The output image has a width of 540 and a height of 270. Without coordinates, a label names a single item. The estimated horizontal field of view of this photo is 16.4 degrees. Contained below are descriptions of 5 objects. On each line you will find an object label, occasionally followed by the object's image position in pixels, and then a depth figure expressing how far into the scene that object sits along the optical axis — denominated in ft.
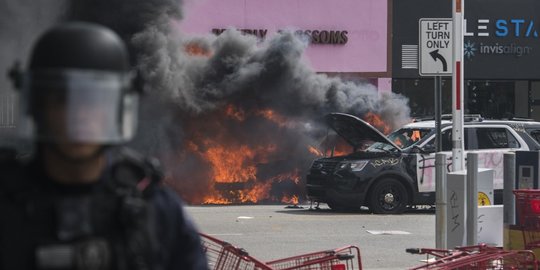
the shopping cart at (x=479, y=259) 36.88
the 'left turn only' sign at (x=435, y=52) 64.50
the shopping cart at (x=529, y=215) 51.17
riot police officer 13.01
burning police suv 105.09
